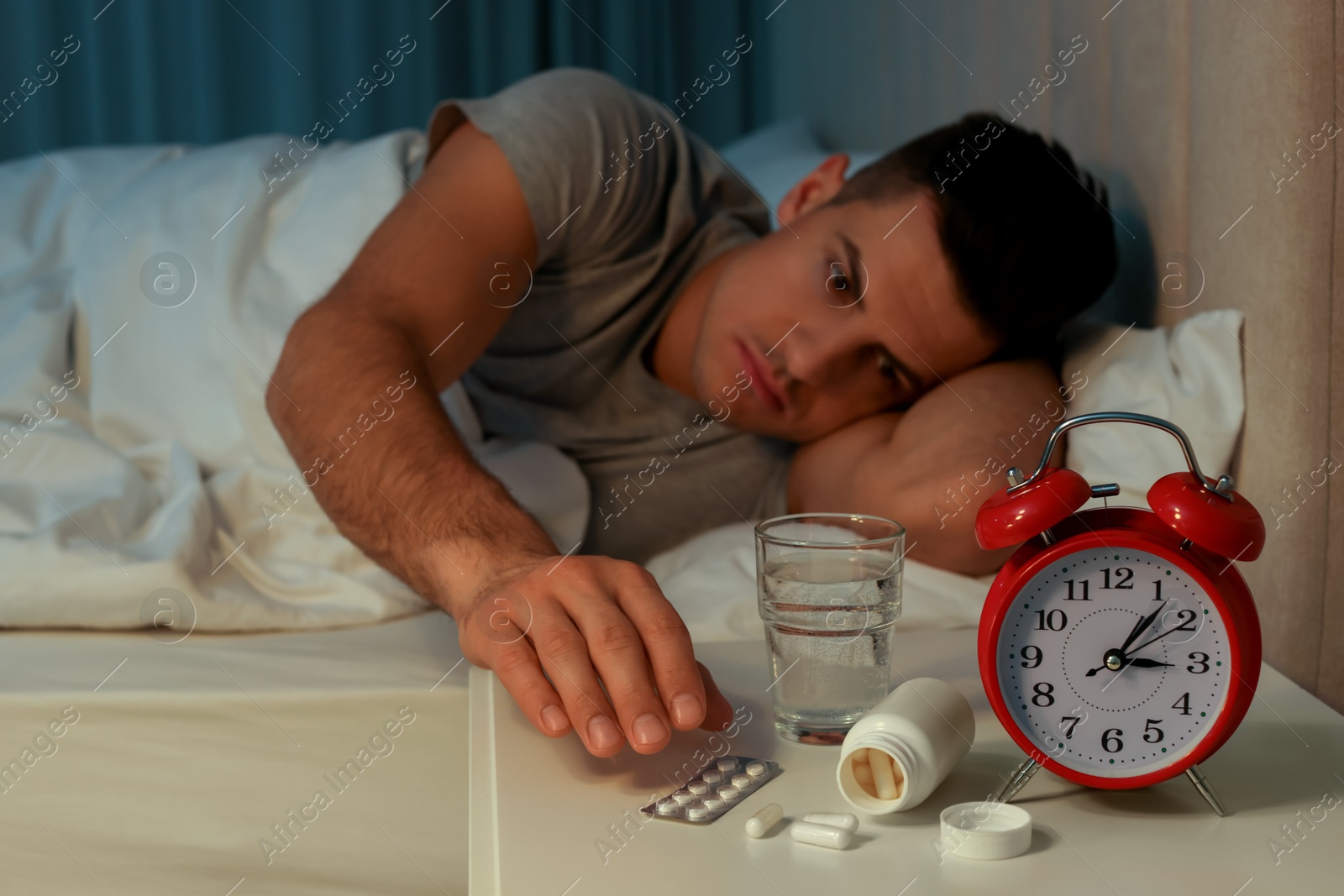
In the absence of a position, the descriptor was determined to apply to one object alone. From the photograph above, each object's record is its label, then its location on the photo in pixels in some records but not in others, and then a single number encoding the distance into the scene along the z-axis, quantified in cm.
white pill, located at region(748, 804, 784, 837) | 130
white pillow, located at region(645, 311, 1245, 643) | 163
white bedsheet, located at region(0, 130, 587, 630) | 167
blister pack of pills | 132
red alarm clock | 132
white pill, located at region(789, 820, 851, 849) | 129
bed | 156
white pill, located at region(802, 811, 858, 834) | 130
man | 166
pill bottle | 131
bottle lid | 129
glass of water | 139
